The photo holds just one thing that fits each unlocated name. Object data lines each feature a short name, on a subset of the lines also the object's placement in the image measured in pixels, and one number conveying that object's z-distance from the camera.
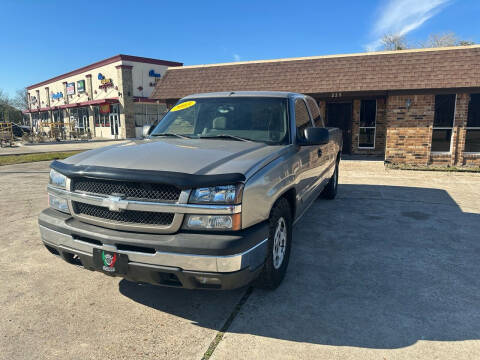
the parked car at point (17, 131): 31.81
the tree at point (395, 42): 42.68
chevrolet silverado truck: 2.57
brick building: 11.44
